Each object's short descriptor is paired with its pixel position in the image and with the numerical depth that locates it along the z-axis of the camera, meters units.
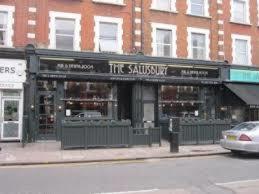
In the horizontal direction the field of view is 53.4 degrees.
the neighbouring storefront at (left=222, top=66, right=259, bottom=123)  15.32
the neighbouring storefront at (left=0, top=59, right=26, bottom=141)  12.77
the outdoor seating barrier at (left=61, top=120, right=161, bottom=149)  10.93
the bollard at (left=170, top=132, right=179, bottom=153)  10.58
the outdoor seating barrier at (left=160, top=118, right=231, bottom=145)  12.30
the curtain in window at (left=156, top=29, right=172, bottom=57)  15.16
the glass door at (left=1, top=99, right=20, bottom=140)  12.92
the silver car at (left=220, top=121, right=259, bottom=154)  9.67
